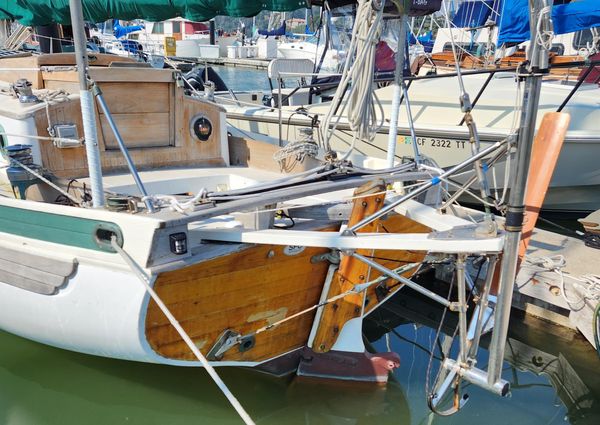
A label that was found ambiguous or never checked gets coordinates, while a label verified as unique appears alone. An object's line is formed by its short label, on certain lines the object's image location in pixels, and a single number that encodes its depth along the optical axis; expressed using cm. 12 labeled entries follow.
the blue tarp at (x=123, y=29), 4699
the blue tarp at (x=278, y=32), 3141
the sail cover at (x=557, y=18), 823
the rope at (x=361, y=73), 361
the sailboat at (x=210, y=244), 336
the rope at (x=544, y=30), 286
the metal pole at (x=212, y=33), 3830
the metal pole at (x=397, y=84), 434
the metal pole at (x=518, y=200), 293
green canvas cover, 596
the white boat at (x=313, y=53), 986
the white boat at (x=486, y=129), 852
